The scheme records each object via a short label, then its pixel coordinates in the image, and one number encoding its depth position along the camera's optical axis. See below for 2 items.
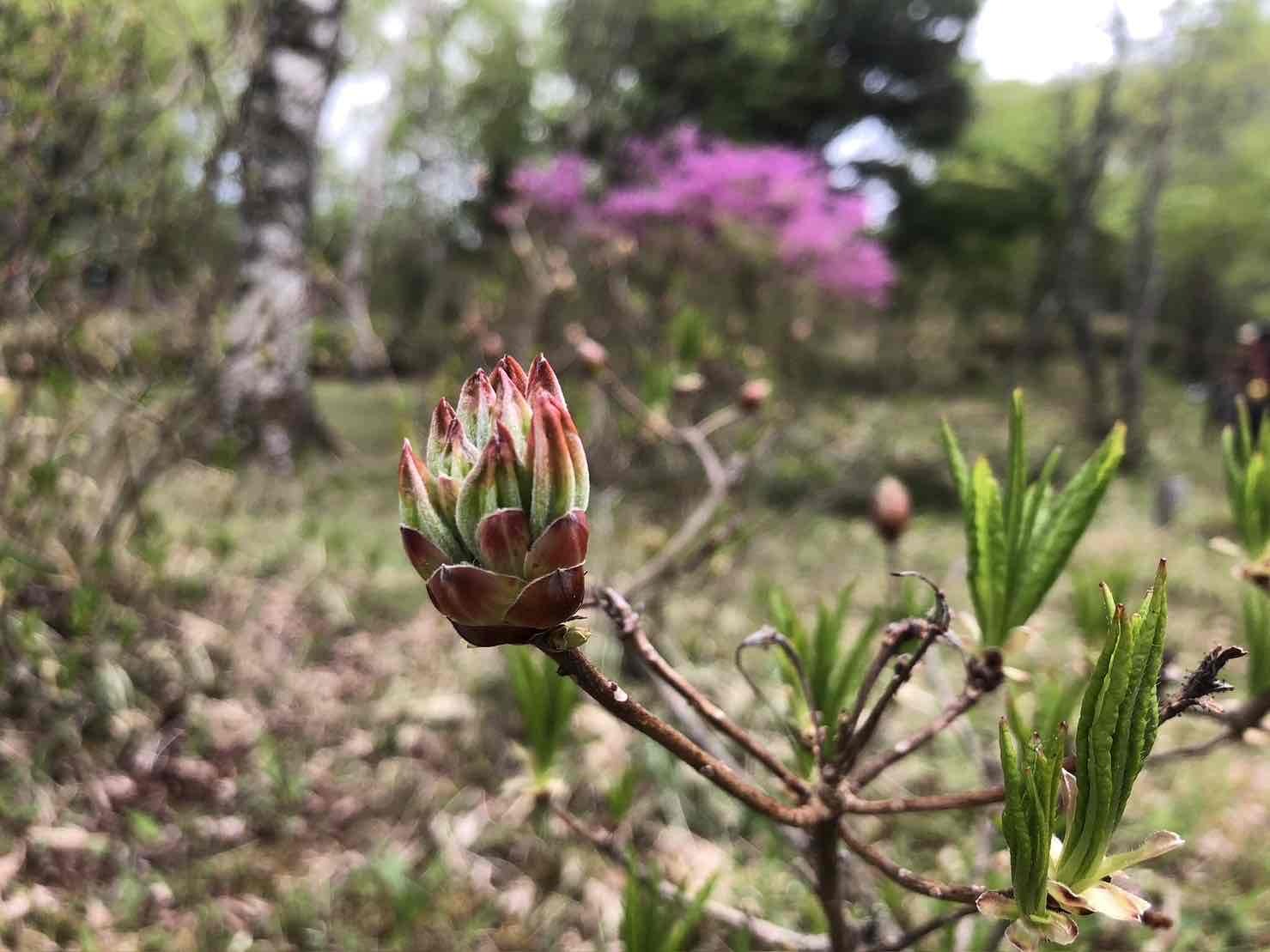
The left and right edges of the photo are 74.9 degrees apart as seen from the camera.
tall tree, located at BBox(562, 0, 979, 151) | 10.63
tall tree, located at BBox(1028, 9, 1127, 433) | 7.83
